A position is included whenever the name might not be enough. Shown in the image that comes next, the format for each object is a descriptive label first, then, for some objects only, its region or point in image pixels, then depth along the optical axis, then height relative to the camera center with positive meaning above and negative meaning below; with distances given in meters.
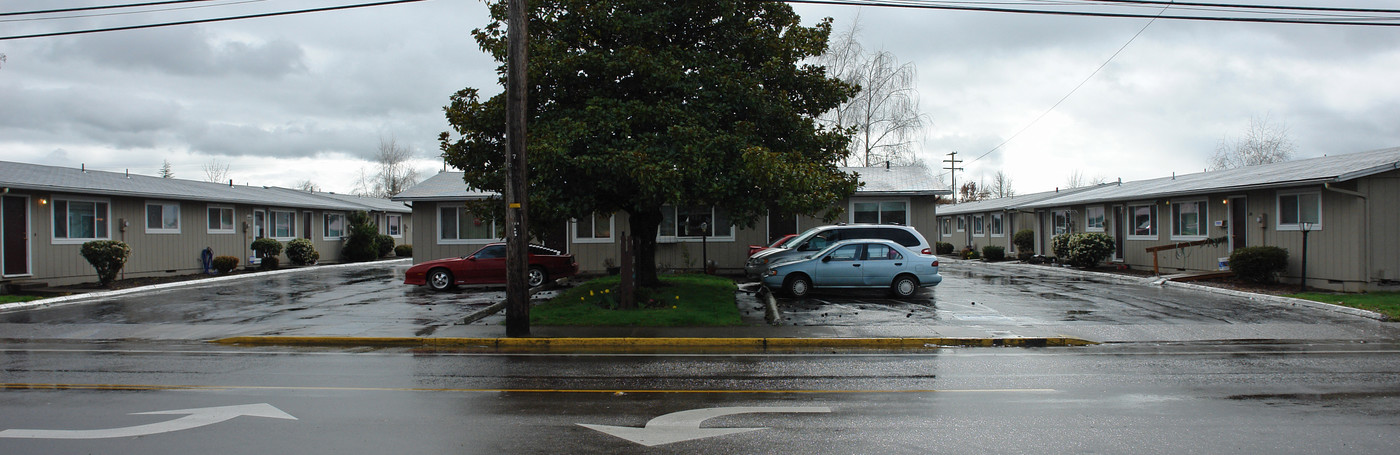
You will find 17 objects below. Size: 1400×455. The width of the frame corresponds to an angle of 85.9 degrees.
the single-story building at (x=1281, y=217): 16.80 +0.09
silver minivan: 17.91 -0.38
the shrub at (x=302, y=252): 29.67 -0.76
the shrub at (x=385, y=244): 36.73 -0.63
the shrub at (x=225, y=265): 25.22 -1.04
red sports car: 19.73 -1.05
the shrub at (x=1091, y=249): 25.64 -0.92
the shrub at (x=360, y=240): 34.16 -0.36
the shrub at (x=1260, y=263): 18.30 -1.06
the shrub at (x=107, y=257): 20.05 -0.58
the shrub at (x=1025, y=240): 32.84 -0.75
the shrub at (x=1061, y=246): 27.62 -0.89
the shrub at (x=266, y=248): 27.64 -0.53
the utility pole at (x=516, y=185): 11.41 +0.69
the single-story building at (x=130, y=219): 19.94 +0.51
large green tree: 13.23 +2.16
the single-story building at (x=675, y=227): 24.42 +0.05
